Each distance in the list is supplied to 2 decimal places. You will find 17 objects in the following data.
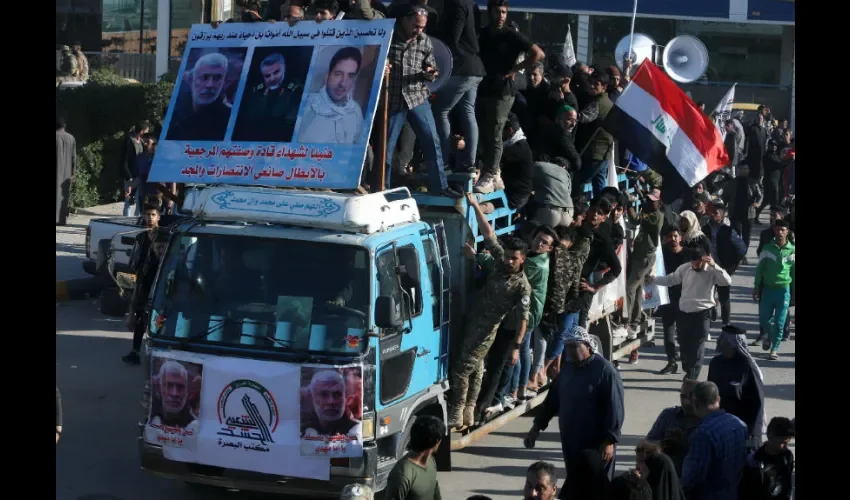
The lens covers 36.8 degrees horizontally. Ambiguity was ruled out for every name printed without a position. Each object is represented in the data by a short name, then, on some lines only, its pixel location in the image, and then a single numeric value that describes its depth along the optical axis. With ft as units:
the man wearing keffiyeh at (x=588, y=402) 29.81
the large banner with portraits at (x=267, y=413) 28.58
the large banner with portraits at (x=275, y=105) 32.45
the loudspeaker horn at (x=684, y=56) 77.87
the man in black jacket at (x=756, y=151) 83.15
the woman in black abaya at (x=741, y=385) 31.22
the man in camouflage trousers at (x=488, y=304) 33.86
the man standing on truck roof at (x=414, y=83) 34.22
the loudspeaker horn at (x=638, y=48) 73.69
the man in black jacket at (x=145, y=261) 39.09
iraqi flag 46.85
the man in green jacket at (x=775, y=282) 49.47
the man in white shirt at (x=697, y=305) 44.45
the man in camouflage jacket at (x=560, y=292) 37.63
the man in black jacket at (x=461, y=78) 37.27
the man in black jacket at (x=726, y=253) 54.39
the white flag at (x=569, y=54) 60.18
